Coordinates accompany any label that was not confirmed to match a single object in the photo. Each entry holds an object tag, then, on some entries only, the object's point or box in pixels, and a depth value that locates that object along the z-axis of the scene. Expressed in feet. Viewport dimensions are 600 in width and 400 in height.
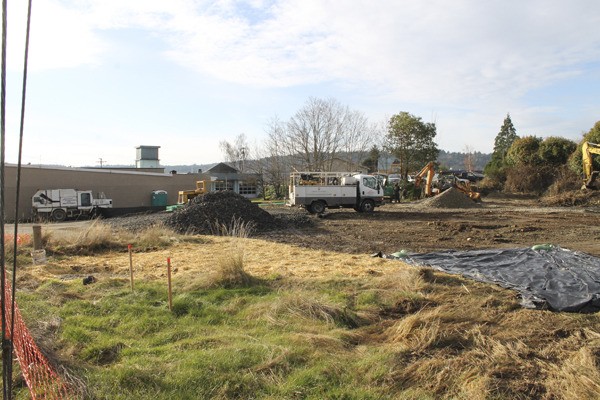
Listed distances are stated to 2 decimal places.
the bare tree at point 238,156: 238.11
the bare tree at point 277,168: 161.68
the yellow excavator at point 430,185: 110.52
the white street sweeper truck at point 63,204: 99.71
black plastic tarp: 22.22
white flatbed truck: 84.43
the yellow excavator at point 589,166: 94.68
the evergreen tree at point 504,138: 183.38
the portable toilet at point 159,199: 135.23
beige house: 107.14
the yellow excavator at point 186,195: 104.83
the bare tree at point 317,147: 152.25
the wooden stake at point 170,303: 21.92
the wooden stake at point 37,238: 40.96
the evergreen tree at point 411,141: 140.56
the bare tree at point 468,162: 249.38
